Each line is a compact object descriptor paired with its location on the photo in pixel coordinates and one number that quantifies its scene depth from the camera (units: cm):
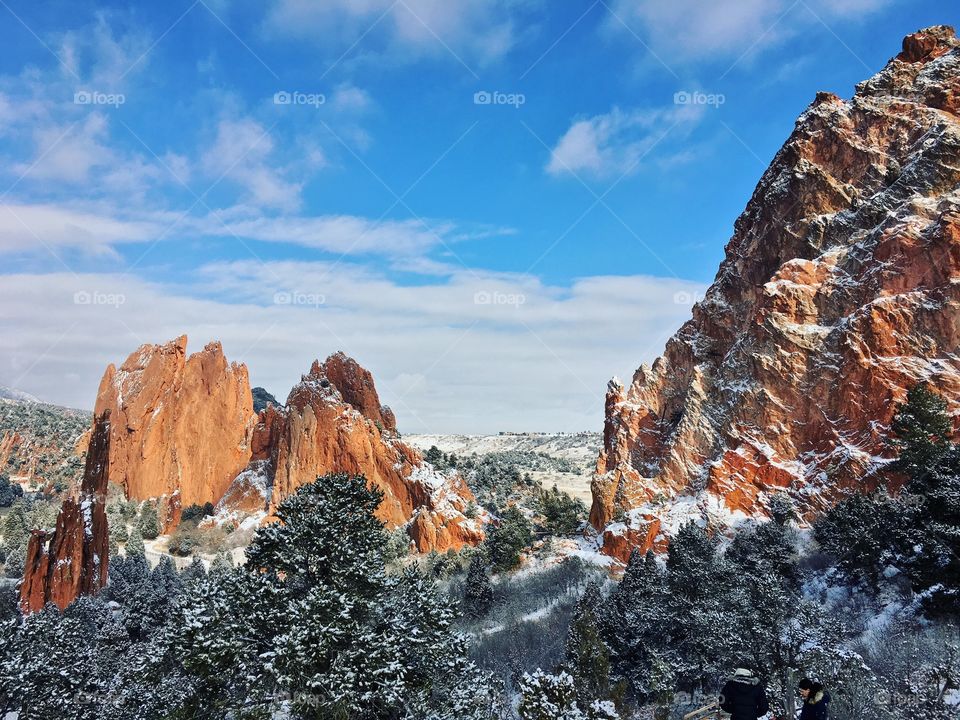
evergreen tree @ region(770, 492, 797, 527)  5549
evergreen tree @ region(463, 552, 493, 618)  5362
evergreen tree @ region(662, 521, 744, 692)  2306
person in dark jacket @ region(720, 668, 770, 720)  1012
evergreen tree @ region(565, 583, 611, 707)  2488
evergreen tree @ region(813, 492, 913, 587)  2956
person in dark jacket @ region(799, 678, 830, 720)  1017
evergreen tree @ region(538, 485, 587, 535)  8225
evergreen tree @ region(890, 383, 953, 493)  4009
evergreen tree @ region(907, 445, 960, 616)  2239
